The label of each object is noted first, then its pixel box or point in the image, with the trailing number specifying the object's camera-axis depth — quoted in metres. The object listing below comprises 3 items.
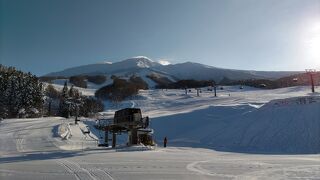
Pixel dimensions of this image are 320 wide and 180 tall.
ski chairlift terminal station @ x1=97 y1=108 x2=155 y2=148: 23.37
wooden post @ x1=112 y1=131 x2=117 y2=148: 26.69
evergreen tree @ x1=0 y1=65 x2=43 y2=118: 50.84
